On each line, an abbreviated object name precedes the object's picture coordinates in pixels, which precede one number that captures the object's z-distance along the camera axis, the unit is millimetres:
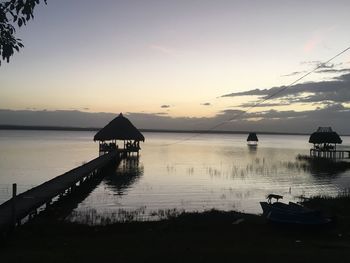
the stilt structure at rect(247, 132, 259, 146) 109275
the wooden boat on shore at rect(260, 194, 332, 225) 12648
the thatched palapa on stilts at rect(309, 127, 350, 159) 59603
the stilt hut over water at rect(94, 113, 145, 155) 50188
